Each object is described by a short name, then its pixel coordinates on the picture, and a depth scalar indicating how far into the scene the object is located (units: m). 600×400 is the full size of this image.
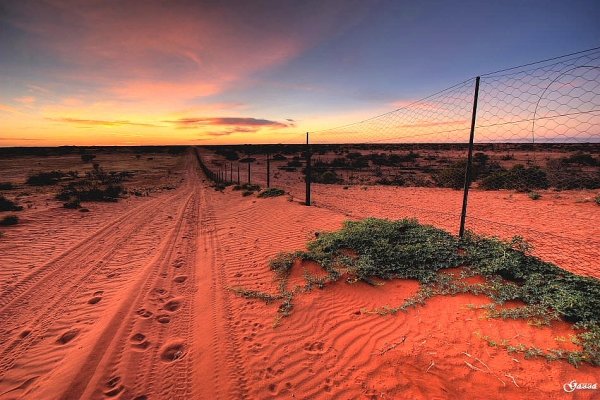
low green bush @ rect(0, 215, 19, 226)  10.42
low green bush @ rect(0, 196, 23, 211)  12.61
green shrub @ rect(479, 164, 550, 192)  17.61
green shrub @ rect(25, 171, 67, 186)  22.36
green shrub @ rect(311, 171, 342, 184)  24.62
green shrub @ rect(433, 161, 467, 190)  19.77
